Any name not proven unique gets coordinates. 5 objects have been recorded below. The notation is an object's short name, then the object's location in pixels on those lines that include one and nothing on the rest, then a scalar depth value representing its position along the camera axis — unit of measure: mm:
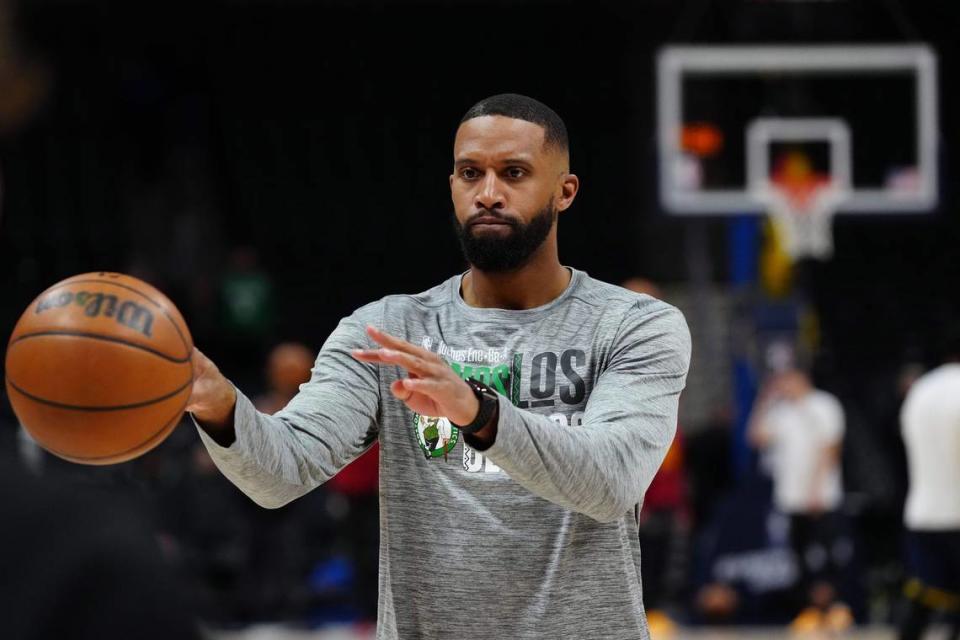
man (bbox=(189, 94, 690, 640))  5156
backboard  21000
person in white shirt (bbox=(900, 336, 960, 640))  14133
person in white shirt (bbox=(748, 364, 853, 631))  19859
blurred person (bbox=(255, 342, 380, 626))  18531
